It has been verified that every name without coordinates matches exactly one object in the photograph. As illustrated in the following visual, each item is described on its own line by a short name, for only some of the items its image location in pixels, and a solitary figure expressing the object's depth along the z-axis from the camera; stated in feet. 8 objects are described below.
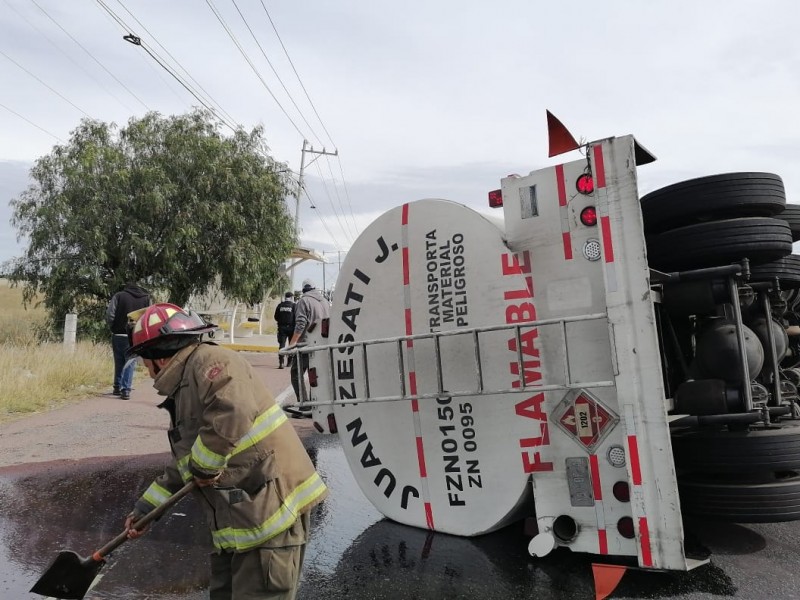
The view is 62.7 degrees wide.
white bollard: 42.14
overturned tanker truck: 9.62
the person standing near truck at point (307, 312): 24.11
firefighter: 7.86
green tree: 51.49
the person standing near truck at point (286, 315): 43.29
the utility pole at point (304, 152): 131.45
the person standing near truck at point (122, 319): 29.76
